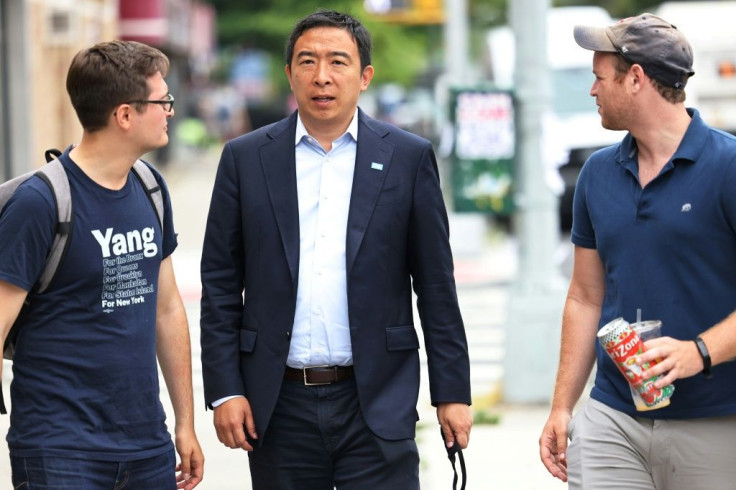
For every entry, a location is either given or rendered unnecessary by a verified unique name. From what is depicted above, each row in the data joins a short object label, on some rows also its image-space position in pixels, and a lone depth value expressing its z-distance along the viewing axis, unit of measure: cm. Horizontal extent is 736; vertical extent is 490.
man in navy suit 723
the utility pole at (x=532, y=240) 1603
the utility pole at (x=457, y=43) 4086
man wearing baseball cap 663
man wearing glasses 660
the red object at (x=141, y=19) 6217
